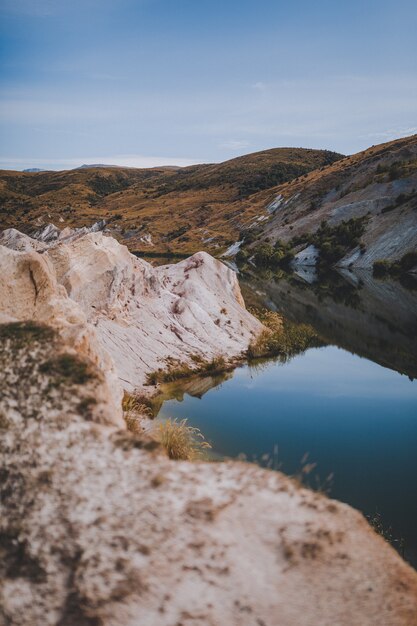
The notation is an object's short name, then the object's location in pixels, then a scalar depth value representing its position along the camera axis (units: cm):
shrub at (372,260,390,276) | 7524
